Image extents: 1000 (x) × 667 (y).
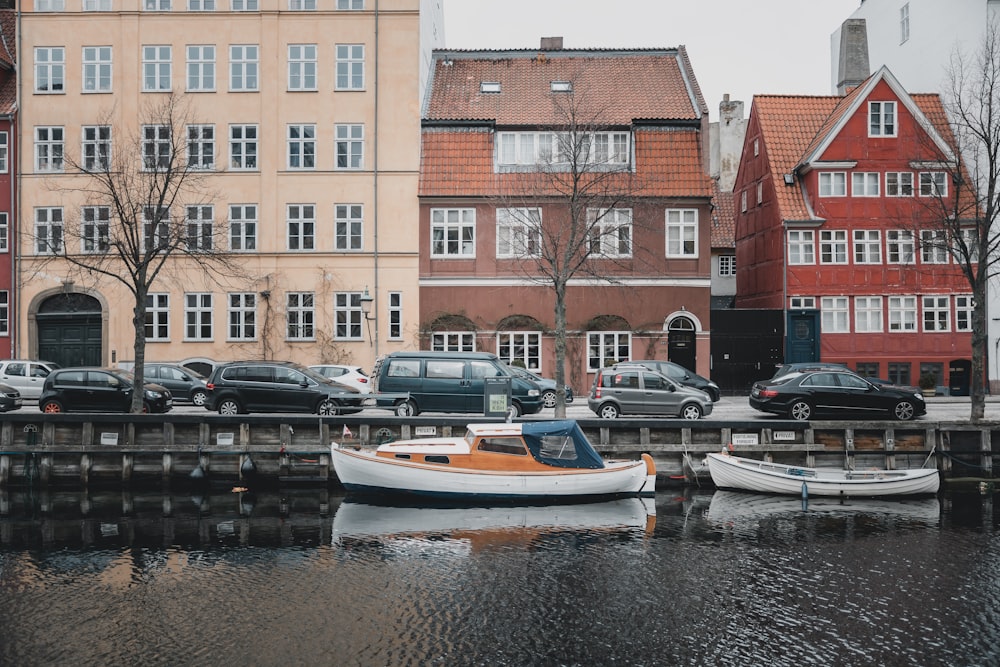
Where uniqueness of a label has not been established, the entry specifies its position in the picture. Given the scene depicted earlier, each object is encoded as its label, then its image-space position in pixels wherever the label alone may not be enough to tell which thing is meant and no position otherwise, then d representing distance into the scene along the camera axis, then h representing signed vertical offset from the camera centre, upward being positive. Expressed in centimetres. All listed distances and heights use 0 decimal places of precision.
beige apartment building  4006 +817
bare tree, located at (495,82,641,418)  3725 +593
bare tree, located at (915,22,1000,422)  2667 +384
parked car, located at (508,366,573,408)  3119 -163
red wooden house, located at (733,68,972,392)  4078 +362
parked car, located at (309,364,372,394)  3353 -132
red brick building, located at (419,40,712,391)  3941 +419
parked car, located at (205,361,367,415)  2811 -154
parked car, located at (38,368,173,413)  2922 -171
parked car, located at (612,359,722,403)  3281 -140
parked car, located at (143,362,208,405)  3250 -141
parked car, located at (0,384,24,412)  3034 -189
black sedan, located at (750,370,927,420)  2858 -198
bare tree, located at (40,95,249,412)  3847 +636
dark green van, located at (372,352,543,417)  2808 -133
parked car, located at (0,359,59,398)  3366 -121
